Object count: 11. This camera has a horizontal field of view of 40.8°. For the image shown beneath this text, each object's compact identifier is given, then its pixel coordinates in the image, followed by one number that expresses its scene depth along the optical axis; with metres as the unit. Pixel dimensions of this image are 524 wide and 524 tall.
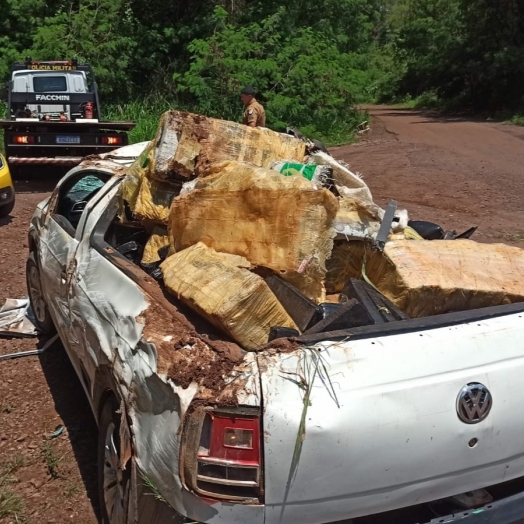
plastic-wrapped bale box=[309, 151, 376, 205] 3.86
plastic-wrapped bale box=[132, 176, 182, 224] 3.87
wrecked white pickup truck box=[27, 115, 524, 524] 2.34
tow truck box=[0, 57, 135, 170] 12.70
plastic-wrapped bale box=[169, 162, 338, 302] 3.22
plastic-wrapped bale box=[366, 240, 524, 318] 3.06
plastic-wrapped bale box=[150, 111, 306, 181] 3.92
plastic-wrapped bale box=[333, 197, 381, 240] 3.56
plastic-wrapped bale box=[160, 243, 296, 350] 2.78
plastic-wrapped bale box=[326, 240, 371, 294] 3.59
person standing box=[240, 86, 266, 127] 11.27
